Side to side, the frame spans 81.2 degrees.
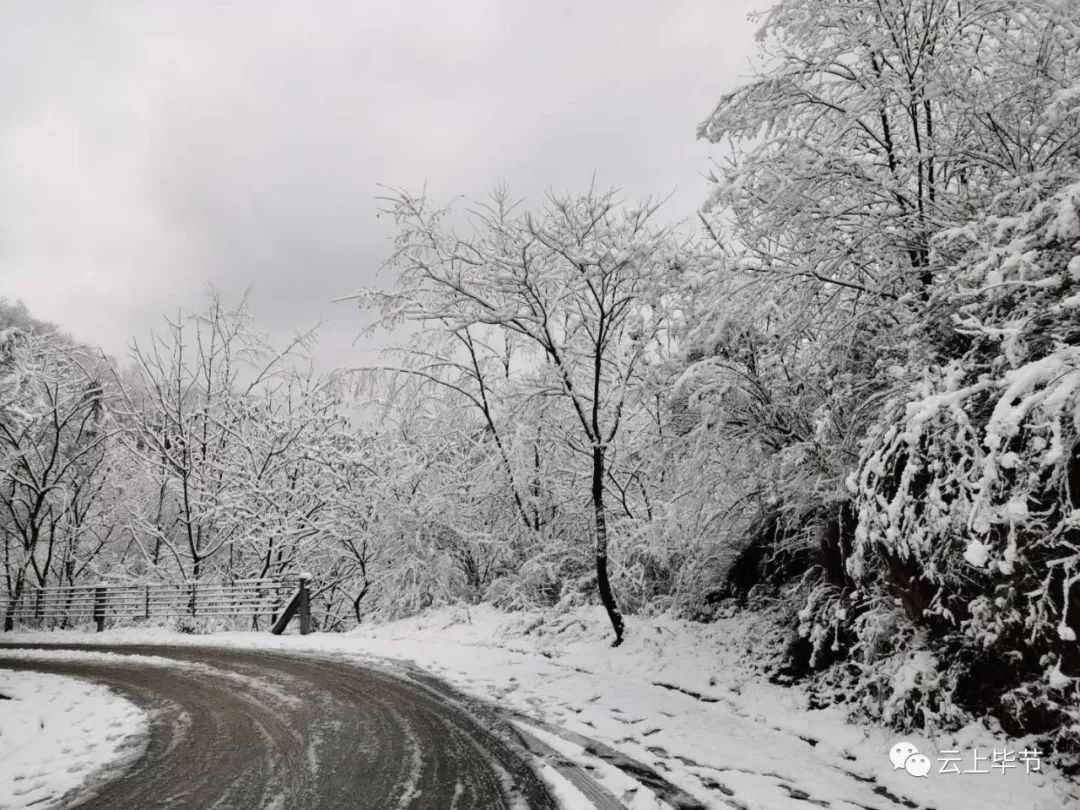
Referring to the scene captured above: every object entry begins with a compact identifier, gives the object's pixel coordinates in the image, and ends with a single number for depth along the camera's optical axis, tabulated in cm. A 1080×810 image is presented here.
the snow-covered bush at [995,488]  358
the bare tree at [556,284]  930
